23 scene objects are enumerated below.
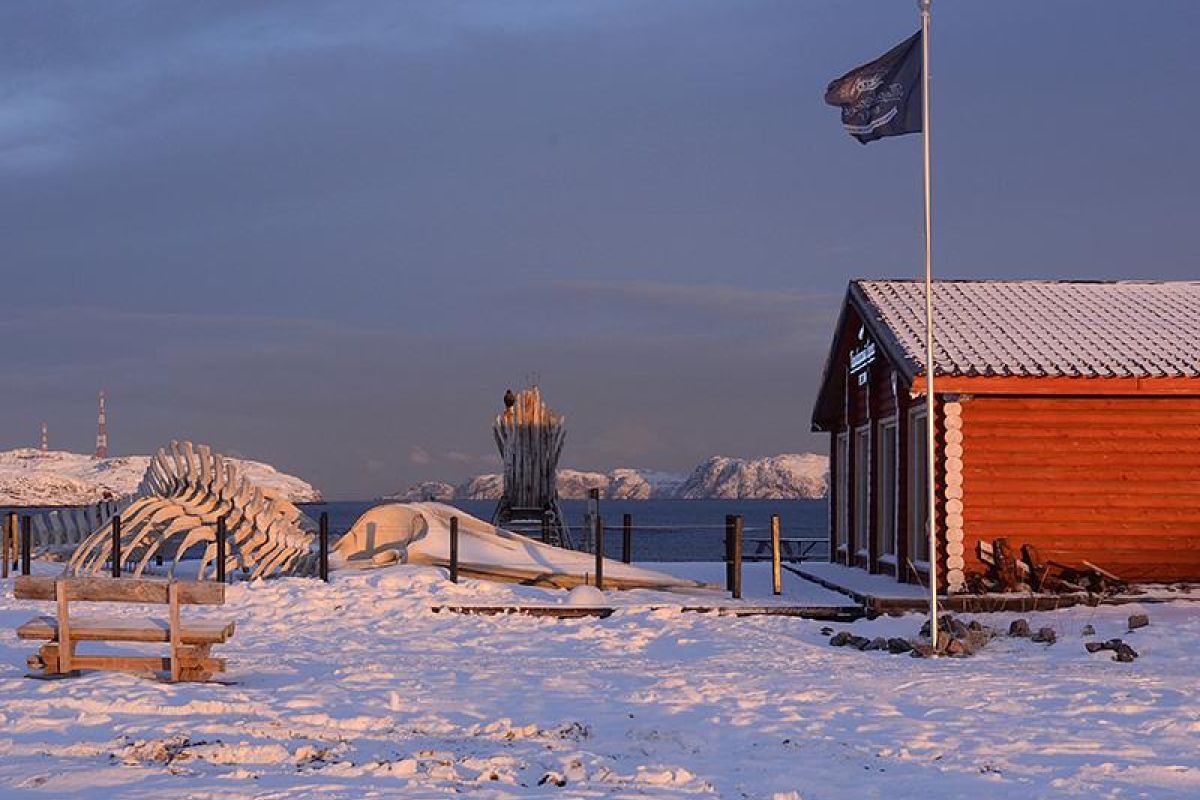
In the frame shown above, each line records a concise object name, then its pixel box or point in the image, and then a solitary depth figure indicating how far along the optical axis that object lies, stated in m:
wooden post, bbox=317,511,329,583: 19.67
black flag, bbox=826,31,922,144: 14.34
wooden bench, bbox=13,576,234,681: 11.24
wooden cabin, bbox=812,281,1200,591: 18.16
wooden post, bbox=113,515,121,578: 21.00
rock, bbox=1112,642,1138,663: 13.59
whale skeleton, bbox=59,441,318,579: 20.92
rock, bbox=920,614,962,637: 14.89
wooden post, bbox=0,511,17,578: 24.14
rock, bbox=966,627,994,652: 14.48
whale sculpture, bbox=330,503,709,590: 20.22
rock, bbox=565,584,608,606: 17.77
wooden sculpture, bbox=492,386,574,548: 28.00
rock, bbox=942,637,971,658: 14.11
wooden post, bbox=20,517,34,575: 23.14
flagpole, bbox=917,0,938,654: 14.06
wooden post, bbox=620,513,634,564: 22.67
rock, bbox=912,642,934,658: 14.06
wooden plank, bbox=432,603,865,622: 17.58
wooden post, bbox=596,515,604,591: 18.75
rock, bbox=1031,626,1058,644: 14.74
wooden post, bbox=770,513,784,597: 19.39
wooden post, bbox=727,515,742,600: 18.77
